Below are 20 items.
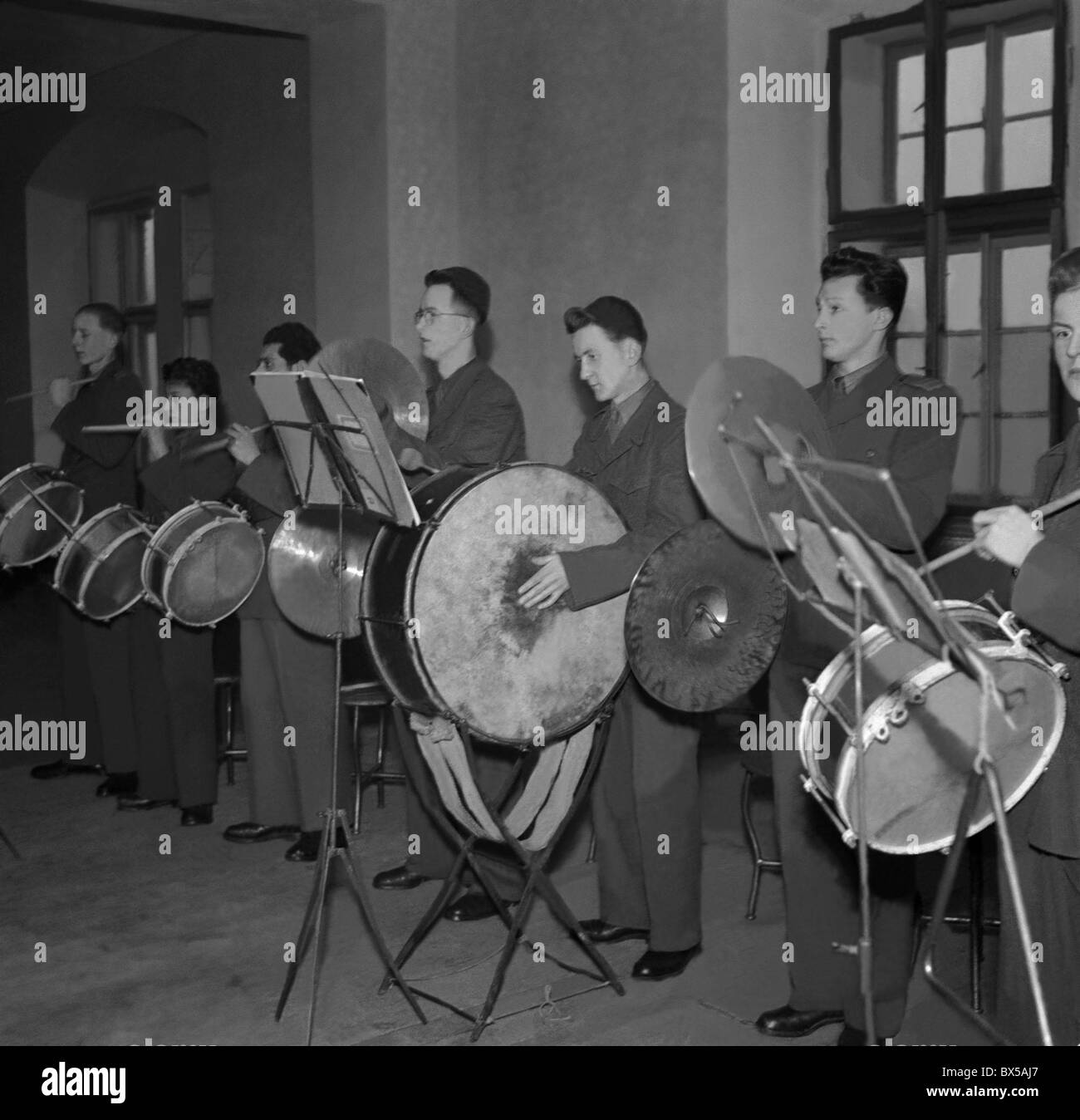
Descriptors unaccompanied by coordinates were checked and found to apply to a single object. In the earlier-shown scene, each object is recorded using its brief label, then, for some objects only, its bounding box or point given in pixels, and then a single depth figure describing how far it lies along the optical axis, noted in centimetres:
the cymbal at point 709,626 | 320
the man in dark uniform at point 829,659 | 317
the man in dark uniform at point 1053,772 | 252
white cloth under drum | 349
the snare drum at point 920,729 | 236
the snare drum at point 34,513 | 529
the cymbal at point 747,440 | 245
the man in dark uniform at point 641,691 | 372
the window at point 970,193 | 493
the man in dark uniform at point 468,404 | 420
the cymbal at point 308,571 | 440
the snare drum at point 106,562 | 514
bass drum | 329
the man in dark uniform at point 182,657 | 520
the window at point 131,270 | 973
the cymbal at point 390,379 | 381
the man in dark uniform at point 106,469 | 561
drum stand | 343
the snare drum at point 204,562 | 485
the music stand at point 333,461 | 309
